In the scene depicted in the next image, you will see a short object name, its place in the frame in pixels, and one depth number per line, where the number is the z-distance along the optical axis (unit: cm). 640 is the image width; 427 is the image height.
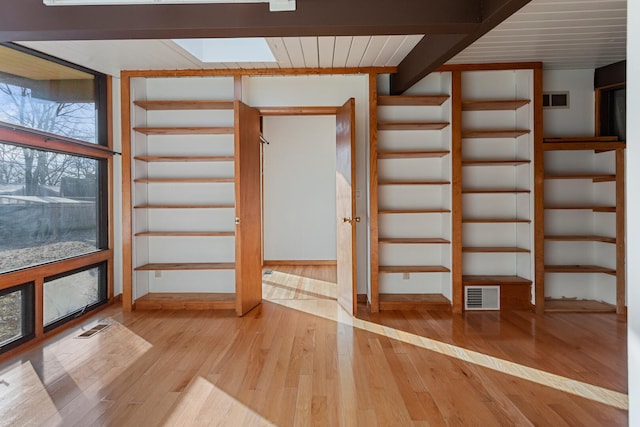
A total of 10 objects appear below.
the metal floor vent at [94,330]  326
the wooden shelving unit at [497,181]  384
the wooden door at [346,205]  372
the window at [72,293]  336
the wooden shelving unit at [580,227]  381
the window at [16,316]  286
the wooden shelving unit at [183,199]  406
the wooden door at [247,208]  378
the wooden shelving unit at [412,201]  395
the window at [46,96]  297
